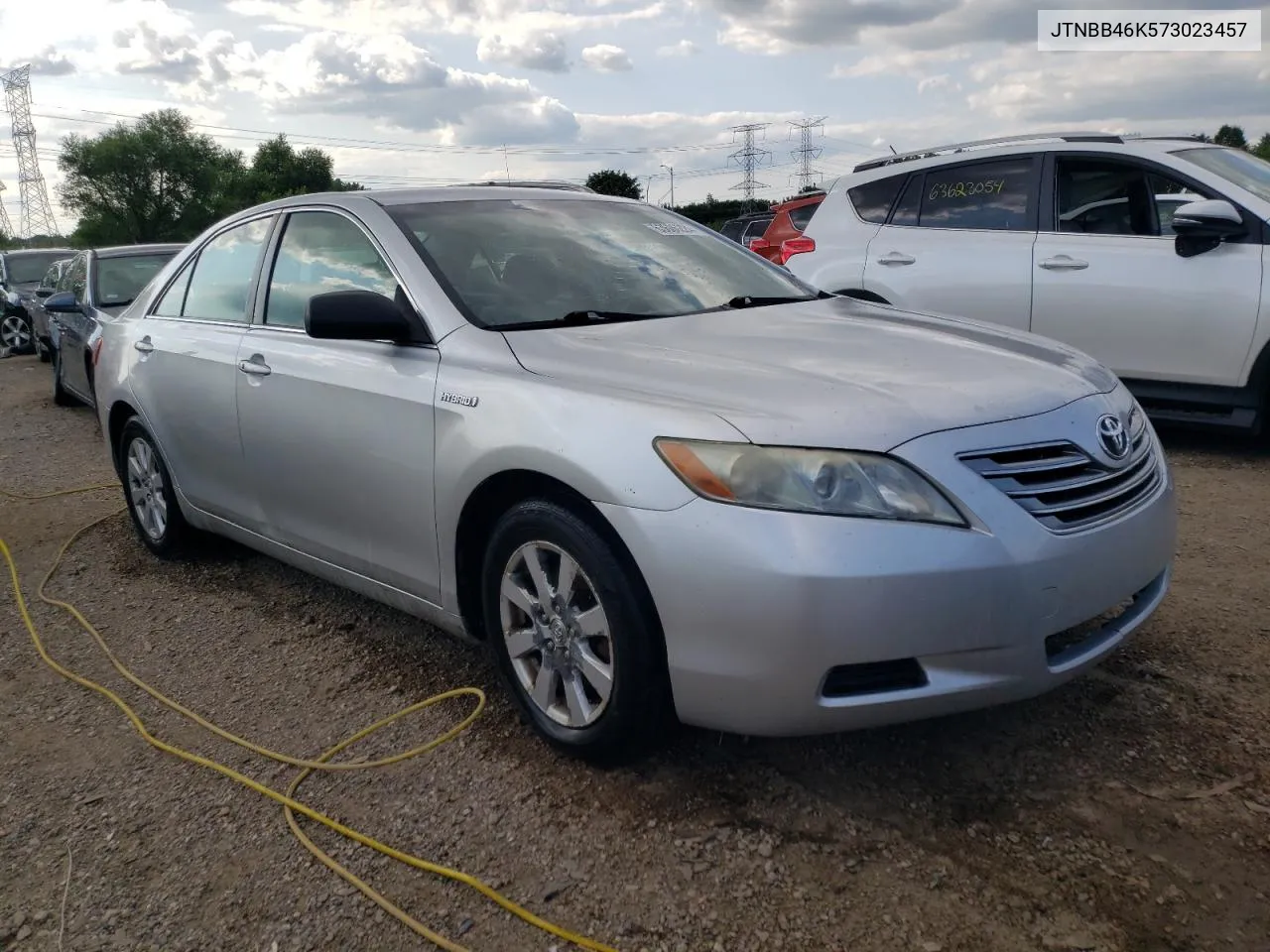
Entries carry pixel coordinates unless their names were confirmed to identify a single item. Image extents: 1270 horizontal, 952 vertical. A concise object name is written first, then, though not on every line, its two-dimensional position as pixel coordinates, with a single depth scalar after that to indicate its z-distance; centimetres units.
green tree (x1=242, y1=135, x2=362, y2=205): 7706
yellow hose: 226
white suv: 556
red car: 1097
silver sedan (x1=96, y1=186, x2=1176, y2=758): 230
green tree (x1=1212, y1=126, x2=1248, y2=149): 4980
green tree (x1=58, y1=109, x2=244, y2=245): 6906
